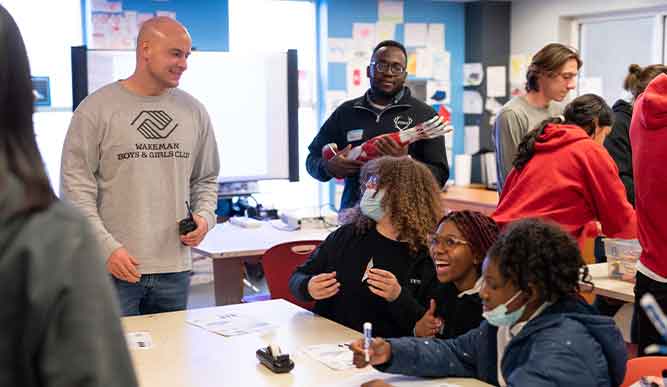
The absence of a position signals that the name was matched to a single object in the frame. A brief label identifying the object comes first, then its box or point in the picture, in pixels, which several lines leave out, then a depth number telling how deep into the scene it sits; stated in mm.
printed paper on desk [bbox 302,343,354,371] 2225
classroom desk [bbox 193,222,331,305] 3922
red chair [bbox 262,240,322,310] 3404
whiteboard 5234
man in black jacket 3674
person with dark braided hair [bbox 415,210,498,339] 2393
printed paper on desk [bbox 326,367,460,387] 2074
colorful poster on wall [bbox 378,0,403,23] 7379
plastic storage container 3326
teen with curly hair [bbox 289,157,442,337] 2676
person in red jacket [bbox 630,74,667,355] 2674
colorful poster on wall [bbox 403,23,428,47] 7527
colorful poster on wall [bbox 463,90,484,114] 7729
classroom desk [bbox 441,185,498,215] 6089
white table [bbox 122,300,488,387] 2123
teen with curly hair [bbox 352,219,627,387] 1811
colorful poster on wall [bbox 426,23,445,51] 7629
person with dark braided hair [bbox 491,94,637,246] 3133
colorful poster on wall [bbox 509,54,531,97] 7590
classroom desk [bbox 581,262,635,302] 3127
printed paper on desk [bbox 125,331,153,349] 2420
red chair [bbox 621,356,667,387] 2049
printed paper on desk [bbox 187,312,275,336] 2592
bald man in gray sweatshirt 2877
